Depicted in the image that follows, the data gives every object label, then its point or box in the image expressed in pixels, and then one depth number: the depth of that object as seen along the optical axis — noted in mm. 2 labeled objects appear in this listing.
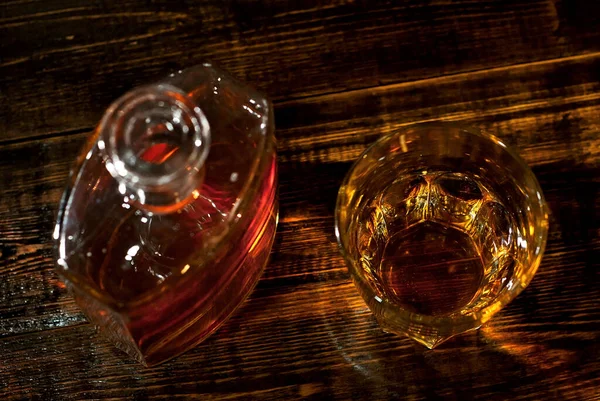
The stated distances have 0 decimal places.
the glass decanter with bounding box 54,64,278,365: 525
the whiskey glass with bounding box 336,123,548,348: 541
